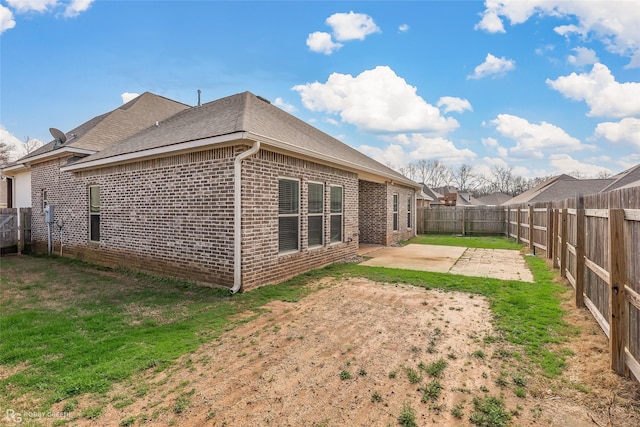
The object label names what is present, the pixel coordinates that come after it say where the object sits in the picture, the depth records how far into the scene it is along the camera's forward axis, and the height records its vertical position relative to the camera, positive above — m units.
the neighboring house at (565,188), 20.09 +1.61
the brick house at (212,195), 6.04 +0.46
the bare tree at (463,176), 66.00 +7.69
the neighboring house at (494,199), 46.01 +1.96
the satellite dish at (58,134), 11.30 +2.93
